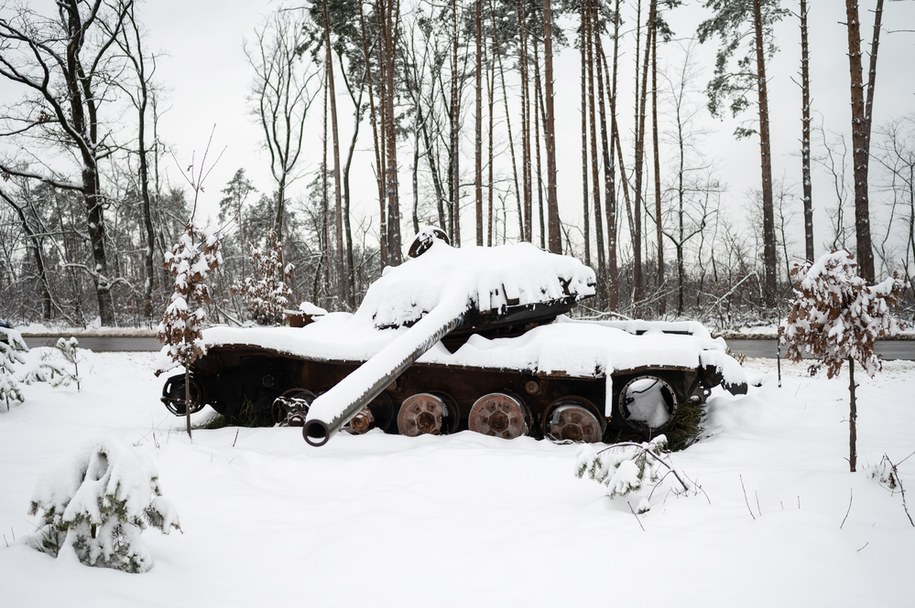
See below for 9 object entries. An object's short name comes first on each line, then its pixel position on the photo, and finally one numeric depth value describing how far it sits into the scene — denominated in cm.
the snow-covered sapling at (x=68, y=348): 764
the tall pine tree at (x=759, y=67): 1470
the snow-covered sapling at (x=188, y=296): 485
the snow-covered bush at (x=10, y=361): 585
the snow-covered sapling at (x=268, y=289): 1567
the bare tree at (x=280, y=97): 2377
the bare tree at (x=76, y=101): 1614
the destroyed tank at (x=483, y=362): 466
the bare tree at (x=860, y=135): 1059
